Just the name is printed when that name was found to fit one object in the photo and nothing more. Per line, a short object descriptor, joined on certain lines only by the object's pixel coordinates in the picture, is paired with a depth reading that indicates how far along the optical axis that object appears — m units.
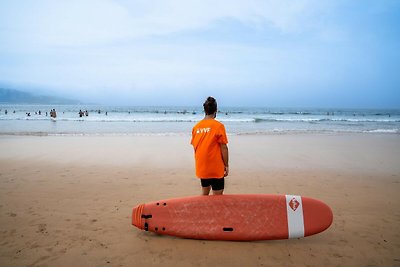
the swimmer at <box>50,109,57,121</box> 31.08
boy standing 3.11
